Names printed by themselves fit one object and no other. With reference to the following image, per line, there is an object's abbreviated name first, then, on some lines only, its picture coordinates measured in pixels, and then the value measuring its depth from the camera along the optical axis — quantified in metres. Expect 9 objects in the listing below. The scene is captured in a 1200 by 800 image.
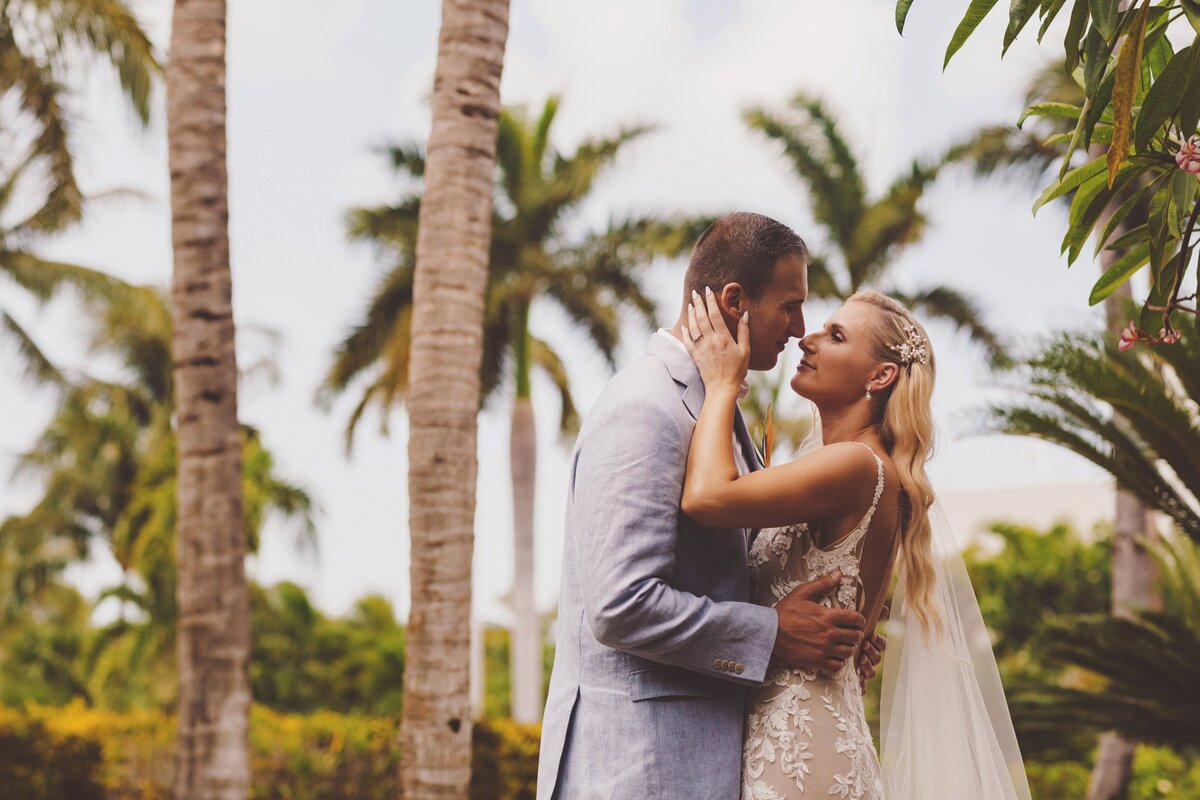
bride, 2.86
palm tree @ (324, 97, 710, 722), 21.02
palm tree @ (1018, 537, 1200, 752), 8.65
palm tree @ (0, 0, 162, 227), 13.18
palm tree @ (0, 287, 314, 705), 18.83
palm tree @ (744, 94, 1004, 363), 20.39
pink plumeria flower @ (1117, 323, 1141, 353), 3.35
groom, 2.67
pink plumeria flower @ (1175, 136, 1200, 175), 3.05
